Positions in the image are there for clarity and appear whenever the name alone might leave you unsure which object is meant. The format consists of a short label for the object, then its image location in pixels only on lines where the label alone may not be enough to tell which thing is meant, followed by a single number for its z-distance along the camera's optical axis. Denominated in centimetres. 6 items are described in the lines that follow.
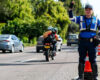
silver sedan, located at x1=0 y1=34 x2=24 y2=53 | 2867
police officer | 887
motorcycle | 1956
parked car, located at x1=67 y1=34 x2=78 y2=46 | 5584
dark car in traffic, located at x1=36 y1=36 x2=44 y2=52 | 3105
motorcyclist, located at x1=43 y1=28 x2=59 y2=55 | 1986
